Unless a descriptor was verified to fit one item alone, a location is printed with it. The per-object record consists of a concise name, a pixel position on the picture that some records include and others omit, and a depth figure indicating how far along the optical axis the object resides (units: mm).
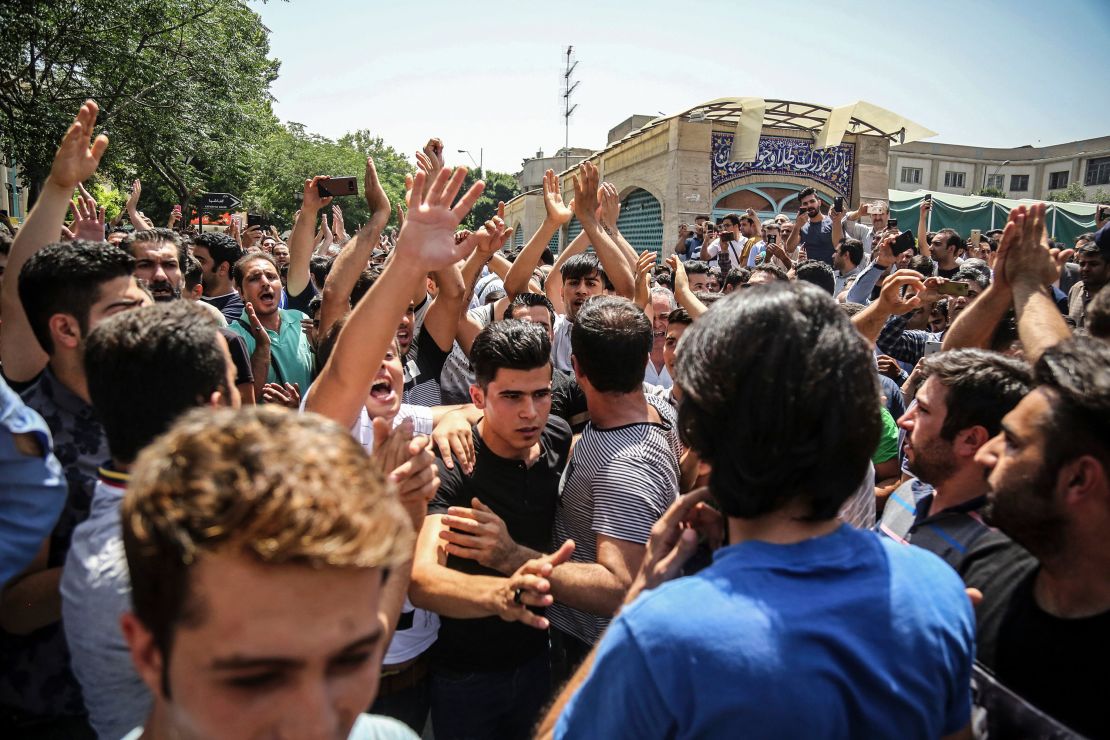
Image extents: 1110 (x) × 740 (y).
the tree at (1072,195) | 46125
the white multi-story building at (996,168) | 49312
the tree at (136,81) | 12711
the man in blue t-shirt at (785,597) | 1034
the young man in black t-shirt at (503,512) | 2324
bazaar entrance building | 19688
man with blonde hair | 885
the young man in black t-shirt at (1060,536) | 1342
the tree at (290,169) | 28922
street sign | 10014
